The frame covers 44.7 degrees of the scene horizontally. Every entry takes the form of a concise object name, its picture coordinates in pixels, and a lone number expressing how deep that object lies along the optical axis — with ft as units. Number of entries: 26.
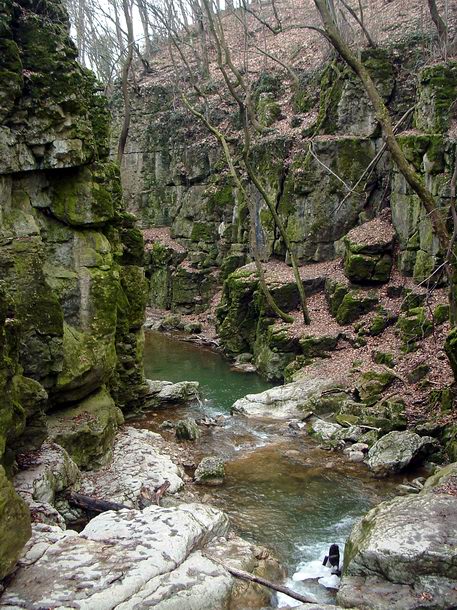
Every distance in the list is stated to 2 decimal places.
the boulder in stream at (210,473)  37.22
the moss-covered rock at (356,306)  66.44
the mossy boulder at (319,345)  64.75
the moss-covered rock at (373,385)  51.01
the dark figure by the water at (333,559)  26.96
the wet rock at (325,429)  46.40
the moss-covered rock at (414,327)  55.57
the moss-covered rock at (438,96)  62.75
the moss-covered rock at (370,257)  68.28
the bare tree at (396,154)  34.86
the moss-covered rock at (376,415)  44.80
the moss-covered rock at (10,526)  18.58
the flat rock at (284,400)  53.90
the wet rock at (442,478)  29.35
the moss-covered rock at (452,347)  38.14
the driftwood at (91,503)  29.09
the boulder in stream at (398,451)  38.70
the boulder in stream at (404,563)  22.02
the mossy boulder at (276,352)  67.77
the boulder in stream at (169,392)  55.42
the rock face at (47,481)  26.16
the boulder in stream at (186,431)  45.88
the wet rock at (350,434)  44.73
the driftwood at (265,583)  22.53
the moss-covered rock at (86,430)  34.96
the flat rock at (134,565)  19.03
